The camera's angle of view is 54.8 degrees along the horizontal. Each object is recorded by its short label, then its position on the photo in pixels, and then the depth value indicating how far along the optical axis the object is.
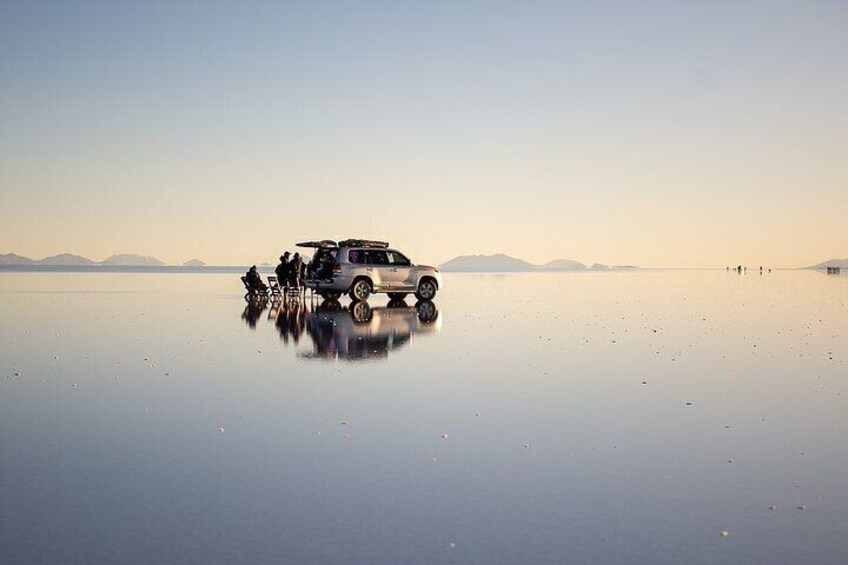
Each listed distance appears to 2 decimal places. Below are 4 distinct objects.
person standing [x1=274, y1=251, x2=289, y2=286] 38.92
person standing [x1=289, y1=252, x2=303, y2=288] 38.91
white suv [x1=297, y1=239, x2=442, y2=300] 33.78
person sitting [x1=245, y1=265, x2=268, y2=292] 39.12
